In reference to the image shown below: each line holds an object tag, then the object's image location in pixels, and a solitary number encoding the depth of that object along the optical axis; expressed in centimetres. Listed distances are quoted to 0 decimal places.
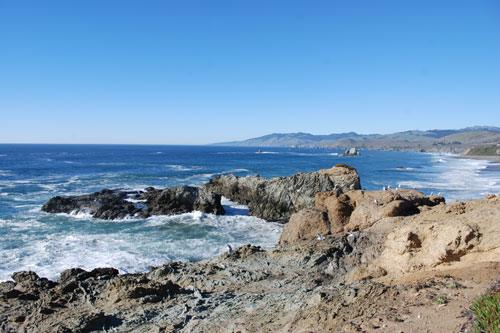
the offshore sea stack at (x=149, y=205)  2925
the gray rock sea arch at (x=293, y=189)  2845
